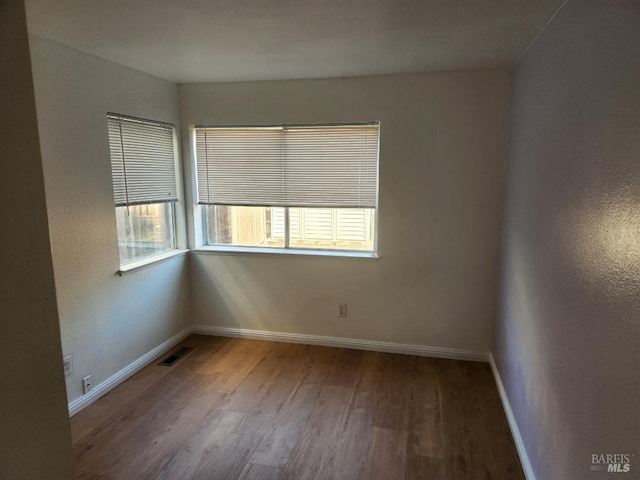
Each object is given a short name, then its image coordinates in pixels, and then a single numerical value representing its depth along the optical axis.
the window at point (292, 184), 3.39
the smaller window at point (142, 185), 2.95
